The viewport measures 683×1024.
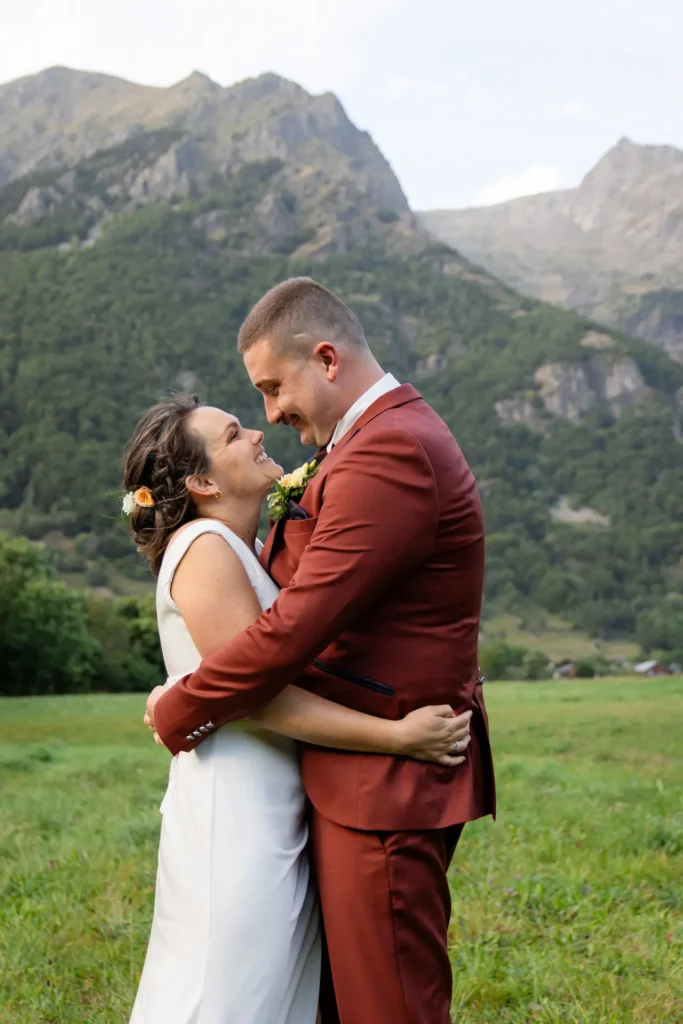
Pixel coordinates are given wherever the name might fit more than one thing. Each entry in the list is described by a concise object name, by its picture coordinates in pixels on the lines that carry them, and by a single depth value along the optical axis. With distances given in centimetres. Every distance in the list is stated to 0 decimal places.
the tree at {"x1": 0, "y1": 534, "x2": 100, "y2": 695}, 4019
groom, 263
